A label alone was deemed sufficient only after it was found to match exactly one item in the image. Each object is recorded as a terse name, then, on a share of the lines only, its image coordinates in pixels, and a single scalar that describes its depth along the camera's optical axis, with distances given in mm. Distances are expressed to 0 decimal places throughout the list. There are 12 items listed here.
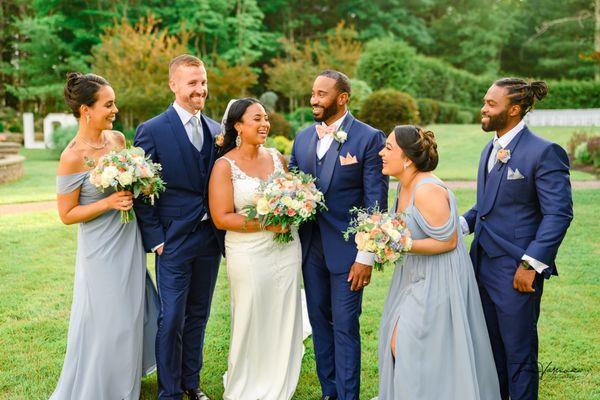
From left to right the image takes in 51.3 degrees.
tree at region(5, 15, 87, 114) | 34844
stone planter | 17356
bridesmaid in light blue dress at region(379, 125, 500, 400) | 3873
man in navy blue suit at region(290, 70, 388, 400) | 4430
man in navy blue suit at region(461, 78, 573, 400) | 3906
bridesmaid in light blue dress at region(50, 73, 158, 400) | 4324
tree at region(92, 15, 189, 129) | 25094
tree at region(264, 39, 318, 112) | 33969
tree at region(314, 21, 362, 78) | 34156
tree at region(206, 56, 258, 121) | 28812
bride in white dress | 4492
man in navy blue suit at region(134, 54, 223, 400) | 4453
